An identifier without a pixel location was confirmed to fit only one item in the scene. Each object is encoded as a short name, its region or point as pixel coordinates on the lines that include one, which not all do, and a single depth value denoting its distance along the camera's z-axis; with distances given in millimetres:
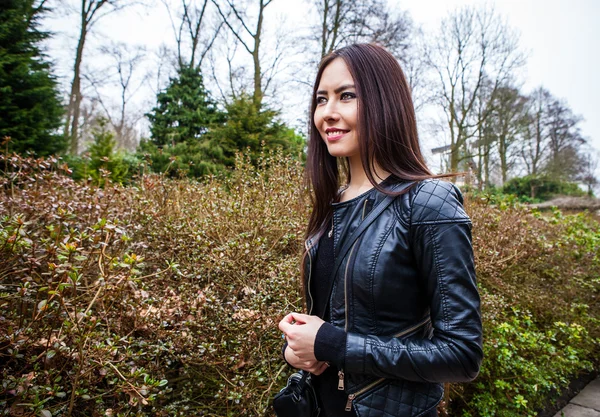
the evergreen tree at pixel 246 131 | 9477
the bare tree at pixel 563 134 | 26641
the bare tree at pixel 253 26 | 14797
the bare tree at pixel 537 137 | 26342
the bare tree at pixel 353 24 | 15398
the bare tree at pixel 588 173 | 28350
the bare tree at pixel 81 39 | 14727
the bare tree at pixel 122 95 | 20766
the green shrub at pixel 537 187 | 23009
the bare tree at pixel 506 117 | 19234
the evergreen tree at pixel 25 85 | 8320
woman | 991
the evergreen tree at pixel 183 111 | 12086
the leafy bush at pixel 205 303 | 1722
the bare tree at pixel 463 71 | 18500
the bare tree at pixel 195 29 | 18719
